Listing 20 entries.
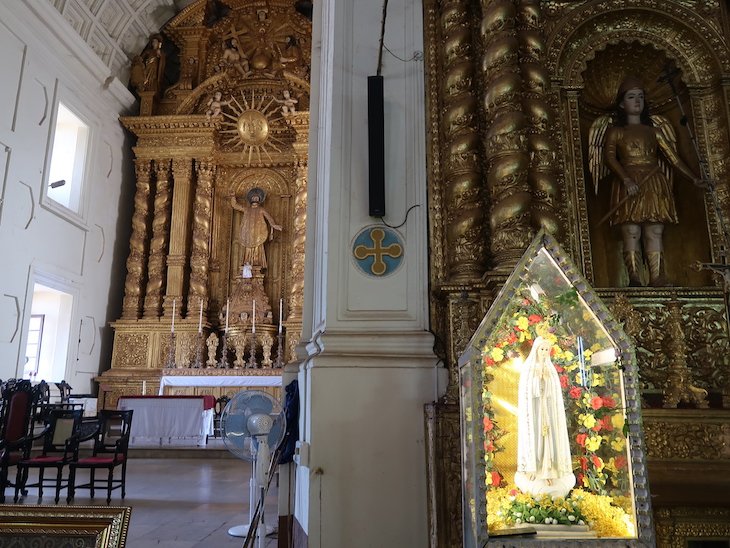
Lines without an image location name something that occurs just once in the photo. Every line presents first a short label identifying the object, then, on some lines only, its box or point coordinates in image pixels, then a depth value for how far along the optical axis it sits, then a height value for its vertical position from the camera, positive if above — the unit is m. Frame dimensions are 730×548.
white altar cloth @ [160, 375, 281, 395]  11.06 +0.16
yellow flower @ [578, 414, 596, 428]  2.67 -0.13
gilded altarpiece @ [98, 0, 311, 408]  11.77 +3.96
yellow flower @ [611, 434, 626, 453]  2.58 -0.23
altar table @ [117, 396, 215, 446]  9.34 -0.44
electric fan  3.86 -0.23
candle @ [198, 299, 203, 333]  11.66 +1.29
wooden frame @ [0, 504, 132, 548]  1.94 -0.45
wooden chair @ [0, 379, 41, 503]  5.79 -0.36
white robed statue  2.63 -0.20
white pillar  3.42 +0.35
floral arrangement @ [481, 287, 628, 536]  2.59 -0.08
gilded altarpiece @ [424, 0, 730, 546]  3.22 +1.39
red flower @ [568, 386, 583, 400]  2.71 -0.02
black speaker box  3.84 +1.56
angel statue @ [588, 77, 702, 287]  4.34 +1.60
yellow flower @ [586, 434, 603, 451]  2.65 -0.23
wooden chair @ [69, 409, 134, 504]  5.61 -0.61
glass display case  2.53 -0.13
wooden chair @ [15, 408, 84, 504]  5.67 -0.55
